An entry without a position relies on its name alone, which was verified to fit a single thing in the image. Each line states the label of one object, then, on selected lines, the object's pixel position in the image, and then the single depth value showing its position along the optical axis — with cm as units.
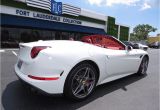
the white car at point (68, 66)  185
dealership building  1122
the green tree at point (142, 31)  4633
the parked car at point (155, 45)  2253
